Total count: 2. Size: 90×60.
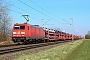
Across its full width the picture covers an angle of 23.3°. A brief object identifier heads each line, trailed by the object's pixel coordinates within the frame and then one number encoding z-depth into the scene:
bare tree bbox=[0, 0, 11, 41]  53.00
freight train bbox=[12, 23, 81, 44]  39.78
